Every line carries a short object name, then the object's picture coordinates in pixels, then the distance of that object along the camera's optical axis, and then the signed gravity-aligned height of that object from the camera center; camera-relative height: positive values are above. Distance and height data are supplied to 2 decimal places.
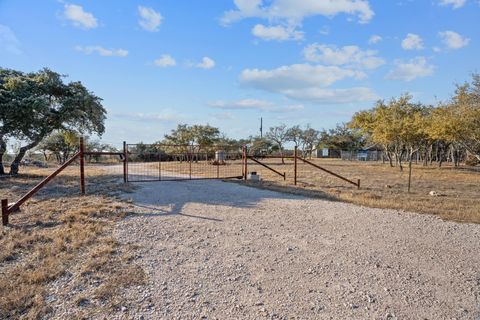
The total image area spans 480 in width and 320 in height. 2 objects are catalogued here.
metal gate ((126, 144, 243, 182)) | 18.86 -0.91
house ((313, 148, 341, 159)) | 62.00 +0.31
